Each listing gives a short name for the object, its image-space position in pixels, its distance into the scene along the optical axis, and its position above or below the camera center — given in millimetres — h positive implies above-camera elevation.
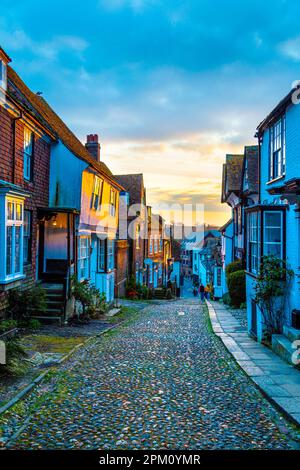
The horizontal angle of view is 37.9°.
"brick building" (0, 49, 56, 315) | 12141 +2172
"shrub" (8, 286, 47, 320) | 14445 -2145
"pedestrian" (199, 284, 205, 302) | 43706 -5280
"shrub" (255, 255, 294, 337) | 13148 -1568
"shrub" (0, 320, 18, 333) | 11113 -2293
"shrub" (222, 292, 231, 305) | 27700 -3997
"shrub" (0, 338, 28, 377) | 8749 -2569
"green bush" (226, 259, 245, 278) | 28559 -1805
